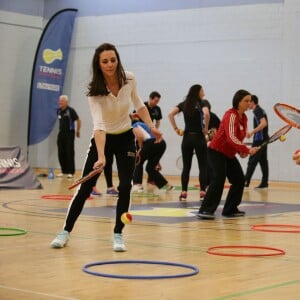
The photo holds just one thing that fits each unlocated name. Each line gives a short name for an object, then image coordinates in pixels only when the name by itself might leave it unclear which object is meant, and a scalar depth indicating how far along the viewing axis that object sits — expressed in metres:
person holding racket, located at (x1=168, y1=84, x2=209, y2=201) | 11.94
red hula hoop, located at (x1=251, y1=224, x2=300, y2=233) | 7.91
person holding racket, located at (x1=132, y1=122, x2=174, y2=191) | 13.02
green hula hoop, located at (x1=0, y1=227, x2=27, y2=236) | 7.11
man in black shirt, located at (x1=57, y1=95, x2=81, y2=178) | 19.38
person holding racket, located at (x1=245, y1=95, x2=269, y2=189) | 15.75
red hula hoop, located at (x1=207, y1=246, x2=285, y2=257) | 5.96
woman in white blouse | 6.12
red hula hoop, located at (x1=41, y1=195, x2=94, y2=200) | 11.64
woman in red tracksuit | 8.60
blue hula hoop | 4.79
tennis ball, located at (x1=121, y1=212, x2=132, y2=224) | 6.00
